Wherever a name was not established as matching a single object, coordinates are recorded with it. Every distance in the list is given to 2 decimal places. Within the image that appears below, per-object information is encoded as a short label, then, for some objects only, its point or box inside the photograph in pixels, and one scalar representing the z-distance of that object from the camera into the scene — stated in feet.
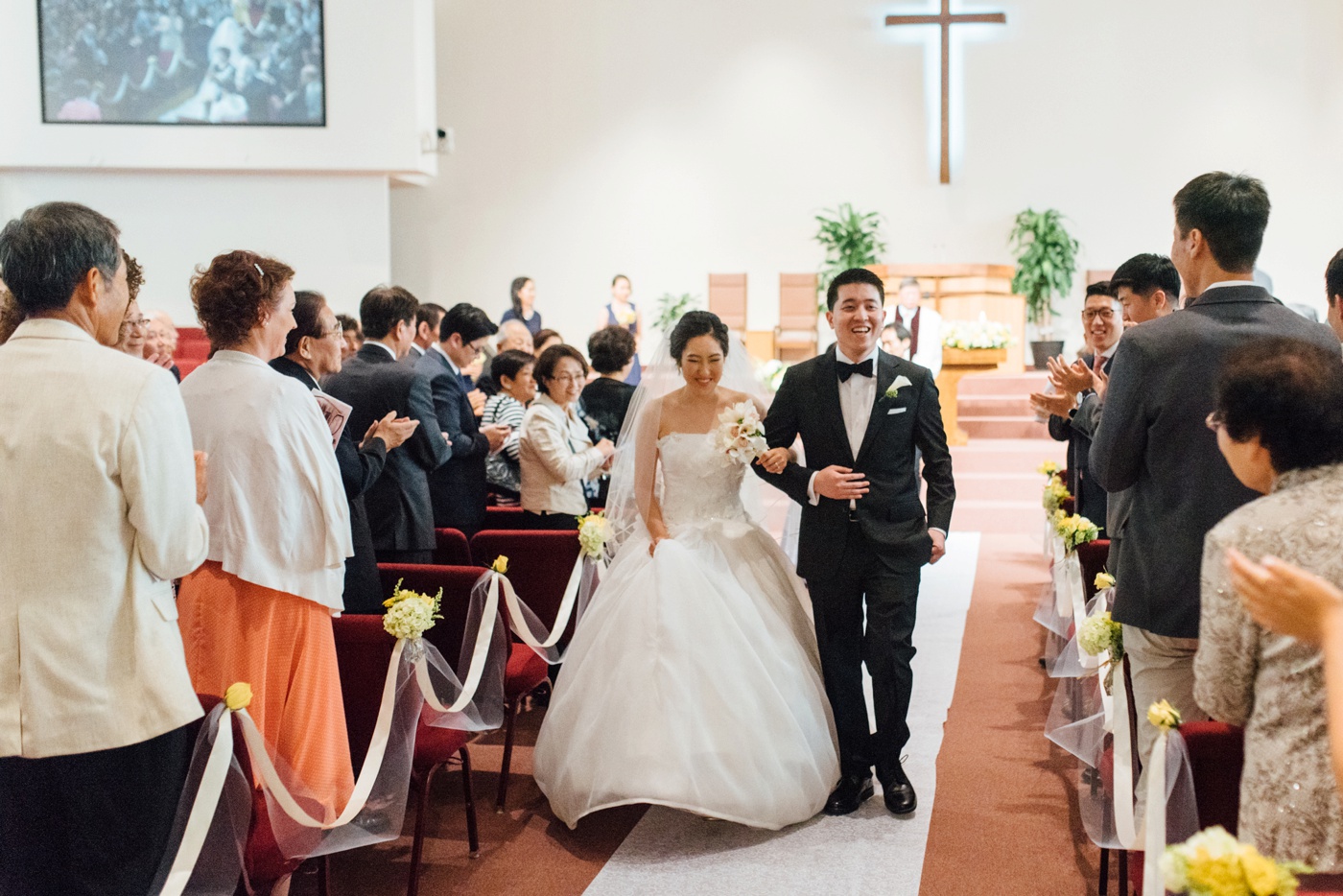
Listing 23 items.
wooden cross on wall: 45.29
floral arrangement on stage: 35.27
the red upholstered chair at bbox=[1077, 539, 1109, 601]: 12.51
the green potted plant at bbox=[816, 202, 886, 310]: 45.24
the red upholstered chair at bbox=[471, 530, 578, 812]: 14.38
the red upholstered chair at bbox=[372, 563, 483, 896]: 11.67
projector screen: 39.06
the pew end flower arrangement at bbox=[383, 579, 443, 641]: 9.88
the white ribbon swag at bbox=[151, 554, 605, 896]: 7.55
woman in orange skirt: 9.07
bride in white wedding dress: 11.35
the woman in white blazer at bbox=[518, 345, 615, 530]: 16.06
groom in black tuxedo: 12.16
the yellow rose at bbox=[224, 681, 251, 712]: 7.76
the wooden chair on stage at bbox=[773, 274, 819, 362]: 45.39
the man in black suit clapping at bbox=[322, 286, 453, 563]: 13.17
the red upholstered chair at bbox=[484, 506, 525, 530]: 16.98
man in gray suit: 8.78
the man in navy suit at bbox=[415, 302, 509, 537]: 15.38
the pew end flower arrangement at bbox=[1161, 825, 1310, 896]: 4.89
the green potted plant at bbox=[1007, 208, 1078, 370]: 44.29
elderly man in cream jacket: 6.83
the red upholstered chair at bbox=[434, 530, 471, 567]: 14.33
